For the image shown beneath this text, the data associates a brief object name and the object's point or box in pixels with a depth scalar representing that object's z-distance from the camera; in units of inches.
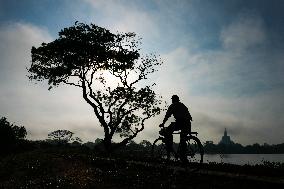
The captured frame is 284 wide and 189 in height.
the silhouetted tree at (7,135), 2577.3
